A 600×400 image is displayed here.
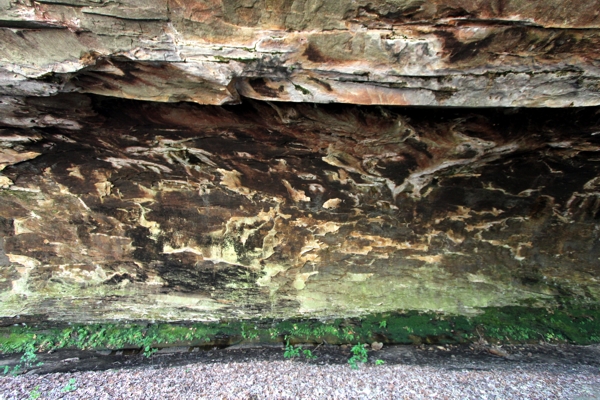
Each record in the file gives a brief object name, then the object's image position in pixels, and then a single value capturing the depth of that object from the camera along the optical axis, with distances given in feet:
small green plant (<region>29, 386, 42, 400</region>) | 10.01
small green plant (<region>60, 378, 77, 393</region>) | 10.34
